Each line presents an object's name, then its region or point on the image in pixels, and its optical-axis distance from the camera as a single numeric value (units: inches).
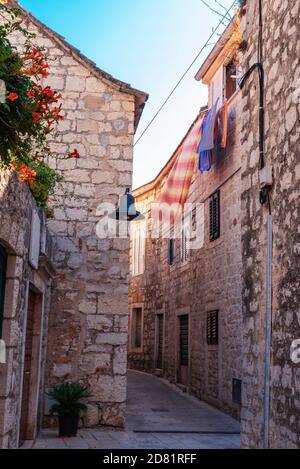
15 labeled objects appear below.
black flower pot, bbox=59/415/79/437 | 295.6
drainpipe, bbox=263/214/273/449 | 187.9
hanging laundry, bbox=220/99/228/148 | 425.1
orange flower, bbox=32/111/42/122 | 161.0
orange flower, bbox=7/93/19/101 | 143.3
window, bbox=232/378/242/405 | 380.8
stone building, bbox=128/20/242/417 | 408.8
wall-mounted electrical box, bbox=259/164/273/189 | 196.4
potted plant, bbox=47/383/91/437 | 296.5
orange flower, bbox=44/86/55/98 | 164.1
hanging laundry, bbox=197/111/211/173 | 463.2
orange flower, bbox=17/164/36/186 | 164.4
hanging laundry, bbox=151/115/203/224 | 485.4
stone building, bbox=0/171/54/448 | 174.7
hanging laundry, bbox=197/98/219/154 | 434.3
